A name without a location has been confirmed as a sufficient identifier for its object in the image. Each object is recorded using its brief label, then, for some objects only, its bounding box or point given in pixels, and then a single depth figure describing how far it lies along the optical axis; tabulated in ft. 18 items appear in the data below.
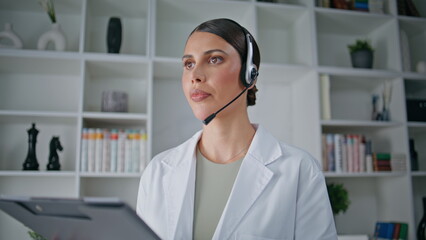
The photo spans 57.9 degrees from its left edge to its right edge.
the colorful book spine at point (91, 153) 7.35
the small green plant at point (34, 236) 6.99
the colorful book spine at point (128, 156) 7.51
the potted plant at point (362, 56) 9.07
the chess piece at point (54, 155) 7.56
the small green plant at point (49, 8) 8.08
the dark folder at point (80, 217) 2.03
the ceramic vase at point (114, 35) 8.03
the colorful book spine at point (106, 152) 7.42
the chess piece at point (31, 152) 7.57
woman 3.37
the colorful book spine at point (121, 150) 7.50
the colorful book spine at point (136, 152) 7.54
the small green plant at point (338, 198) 8.27
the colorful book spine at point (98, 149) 7.38
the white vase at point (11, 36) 7.79
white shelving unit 7.95
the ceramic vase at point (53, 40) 7.87
